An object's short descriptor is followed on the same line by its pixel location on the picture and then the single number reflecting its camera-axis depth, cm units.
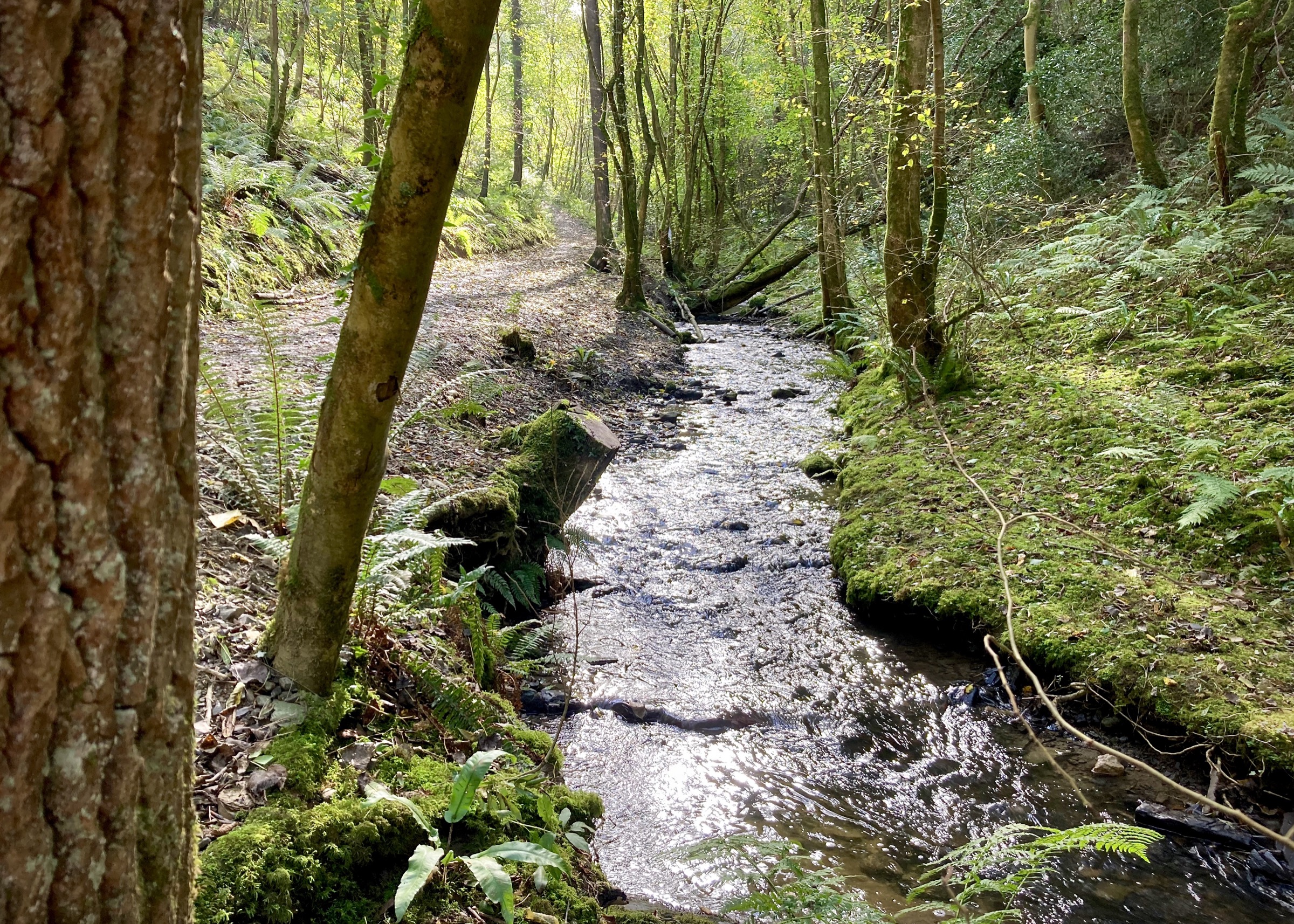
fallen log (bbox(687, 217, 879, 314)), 1788
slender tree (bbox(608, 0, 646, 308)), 1330
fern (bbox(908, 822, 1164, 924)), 234
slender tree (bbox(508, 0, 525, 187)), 2419
